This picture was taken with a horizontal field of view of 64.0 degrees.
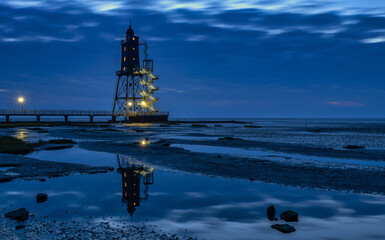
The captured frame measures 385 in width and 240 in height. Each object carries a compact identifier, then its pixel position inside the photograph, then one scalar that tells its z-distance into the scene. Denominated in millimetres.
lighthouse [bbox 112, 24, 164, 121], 98188
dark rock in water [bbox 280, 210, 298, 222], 8781
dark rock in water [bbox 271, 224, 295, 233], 7961
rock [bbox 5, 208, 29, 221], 8305
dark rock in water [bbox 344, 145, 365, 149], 30659
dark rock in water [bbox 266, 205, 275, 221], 9161
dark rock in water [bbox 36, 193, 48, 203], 10344
